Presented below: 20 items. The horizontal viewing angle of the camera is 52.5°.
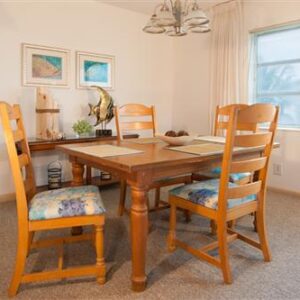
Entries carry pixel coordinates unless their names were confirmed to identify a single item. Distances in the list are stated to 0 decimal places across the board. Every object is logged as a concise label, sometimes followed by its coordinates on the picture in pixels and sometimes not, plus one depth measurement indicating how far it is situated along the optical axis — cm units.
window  345
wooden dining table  154
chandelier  214
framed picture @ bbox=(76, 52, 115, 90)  371
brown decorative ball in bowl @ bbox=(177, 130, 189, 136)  215
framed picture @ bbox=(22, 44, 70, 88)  330
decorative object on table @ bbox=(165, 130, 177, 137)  215
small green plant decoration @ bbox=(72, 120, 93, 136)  338
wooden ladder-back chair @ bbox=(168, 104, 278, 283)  160
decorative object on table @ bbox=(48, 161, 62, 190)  339
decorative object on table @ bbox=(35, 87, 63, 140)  318
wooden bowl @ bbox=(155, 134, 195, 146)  206
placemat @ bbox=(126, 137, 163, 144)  234
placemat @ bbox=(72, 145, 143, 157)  175
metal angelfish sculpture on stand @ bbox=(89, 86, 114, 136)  348
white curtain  372
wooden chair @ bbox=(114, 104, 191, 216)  265
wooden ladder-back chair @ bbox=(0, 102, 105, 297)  152
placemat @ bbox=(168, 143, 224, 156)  183
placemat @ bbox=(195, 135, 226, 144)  238
